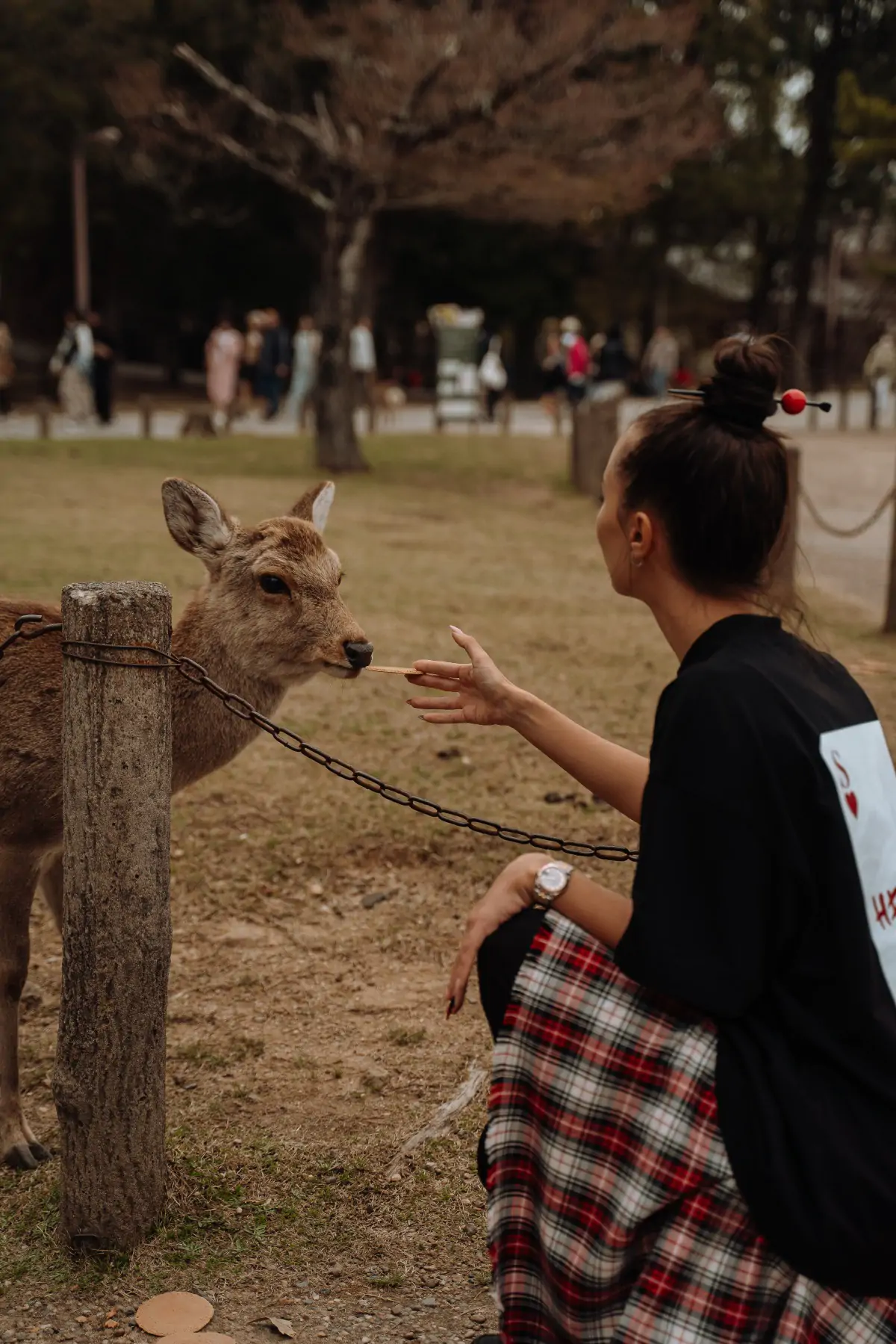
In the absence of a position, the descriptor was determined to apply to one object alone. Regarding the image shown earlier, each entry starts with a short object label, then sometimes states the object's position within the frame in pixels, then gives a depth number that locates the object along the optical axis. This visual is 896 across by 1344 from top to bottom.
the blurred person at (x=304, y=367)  27.75
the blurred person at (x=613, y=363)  29.78
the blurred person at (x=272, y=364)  30.73
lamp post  31.81
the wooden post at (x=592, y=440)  18.17
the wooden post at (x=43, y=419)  23.05
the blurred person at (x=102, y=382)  26.83
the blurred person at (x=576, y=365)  31.89
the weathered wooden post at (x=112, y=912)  3.38
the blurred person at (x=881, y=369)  30.27
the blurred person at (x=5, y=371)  26.30
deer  4.04
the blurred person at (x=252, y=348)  30.48
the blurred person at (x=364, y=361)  26.30
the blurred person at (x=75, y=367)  25.27
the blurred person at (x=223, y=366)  27.55
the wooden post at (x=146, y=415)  24.17
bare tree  18.50
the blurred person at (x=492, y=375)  32.16
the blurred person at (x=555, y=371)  33.03
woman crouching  2.43
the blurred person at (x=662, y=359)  36.06
